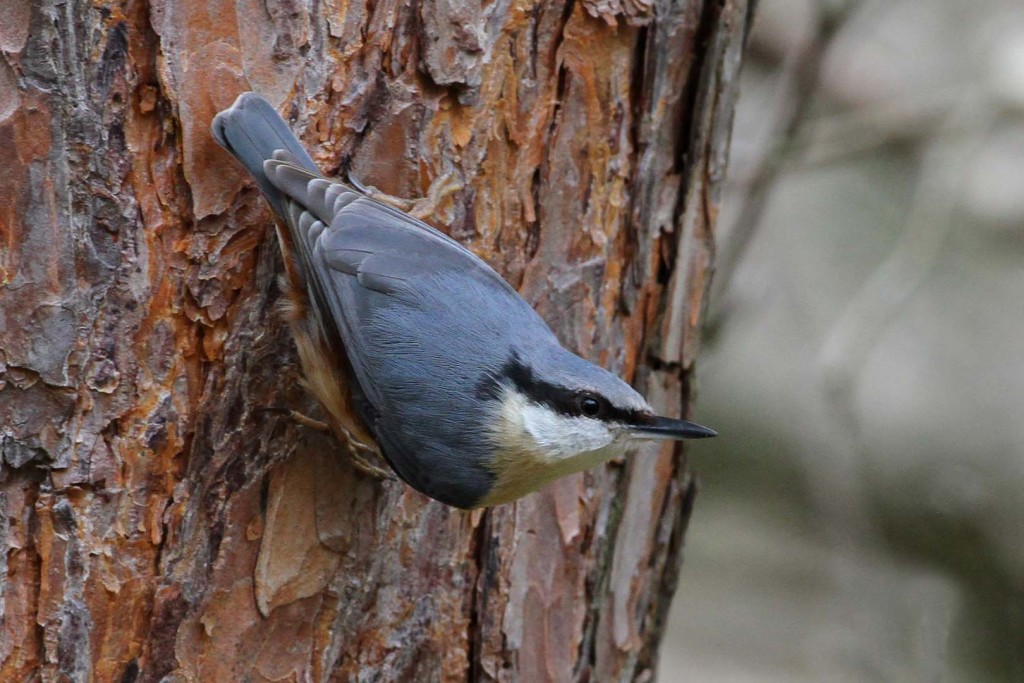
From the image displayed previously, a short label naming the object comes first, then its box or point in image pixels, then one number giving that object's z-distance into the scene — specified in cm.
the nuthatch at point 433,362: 376
